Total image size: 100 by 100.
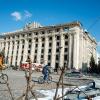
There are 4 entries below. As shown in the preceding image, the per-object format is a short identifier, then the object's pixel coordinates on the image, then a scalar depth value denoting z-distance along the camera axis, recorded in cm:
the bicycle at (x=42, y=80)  1037
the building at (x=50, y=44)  4116
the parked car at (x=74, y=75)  2275
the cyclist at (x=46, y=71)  1063
